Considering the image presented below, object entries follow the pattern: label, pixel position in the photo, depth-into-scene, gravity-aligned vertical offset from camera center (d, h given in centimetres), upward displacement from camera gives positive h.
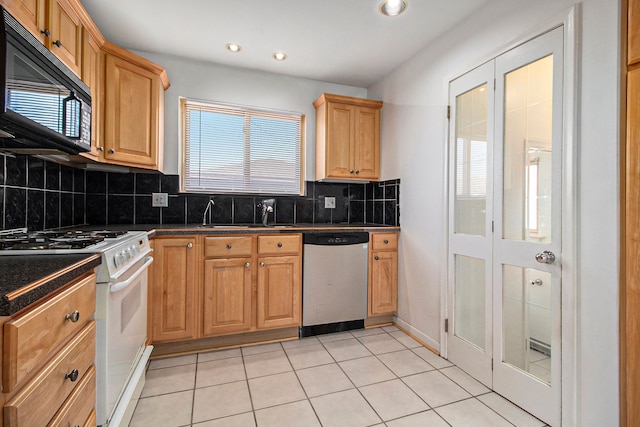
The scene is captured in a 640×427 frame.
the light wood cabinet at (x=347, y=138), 309 +78
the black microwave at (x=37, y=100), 108 +46
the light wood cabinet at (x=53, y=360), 69 -41
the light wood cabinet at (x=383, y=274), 292 -57
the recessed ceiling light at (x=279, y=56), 275 +141
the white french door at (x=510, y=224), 163 -5
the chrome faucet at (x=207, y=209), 295 +3
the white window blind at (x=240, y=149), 298 +64
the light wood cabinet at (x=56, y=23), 141 +95
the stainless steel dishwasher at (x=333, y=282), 270 -61
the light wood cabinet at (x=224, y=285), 231 -58
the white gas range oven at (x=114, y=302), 124 -43
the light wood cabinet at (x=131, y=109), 223 +78
